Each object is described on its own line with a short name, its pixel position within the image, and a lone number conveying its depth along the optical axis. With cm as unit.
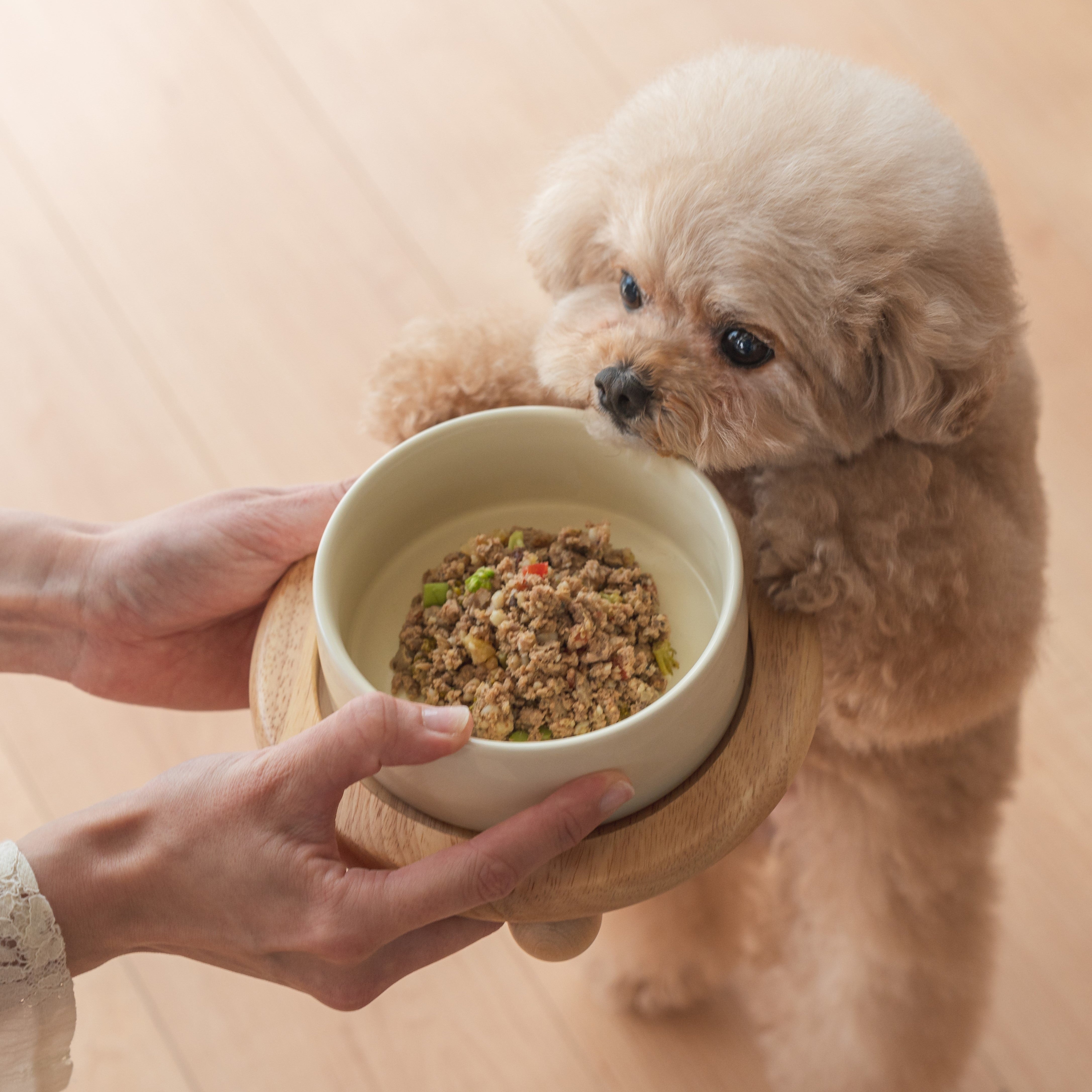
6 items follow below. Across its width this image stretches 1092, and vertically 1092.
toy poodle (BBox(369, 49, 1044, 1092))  68
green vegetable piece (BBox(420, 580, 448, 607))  71
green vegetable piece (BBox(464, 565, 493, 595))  69
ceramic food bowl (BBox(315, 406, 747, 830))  60
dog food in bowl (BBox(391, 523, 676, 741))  64
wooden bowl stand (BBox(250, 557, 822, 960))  64
